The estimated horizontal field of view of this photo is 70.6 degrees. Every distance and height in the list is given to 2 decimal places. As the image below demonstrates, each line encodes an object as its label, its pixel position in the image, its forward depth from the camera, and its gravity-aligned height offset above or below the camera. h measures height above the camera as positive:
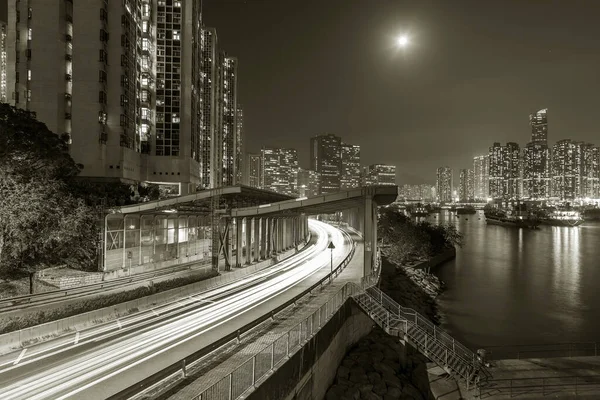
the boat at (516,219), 158.88 -7.07
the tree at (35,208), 24.25 -0.61
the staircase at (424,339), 18.80 -7.09
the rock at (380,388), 18.91 -8.51
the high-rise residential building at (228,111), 171.00 +36.98
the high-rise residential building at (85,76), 57.44 +17.23
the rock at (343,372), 19.96 -8.21
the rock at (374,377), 19.72 -8.36
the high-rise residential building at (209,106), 135.04 +30.63
